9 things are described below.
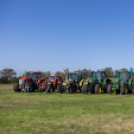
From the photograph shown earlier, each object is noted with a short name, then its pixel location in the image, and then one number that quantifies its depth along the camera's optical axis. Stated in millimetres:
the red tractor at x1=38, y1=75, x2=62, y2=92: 17672
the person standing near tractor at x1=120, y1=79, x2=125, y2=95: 16266
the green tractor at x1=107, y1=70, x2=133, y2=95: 16422
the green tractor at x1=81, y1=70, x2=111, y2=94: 16553
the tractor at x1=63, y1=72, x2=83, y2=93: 17453
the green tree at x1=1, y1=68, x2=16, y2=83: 54344
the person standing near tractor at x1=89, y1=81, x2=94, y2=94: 16828
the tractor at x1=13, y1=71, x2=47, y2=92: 18703
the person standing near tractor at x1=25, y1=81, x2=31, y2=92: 18373
